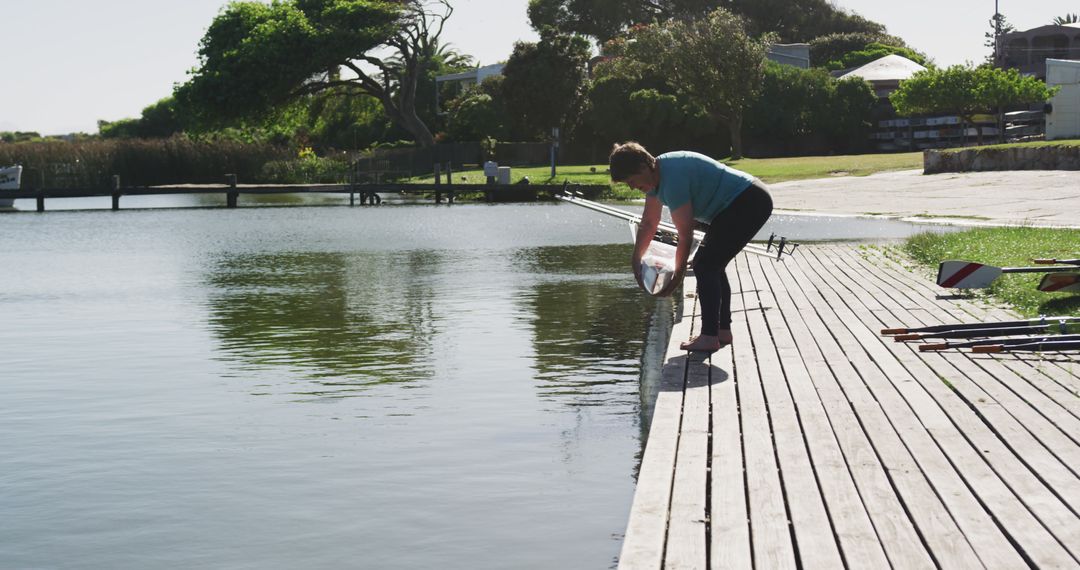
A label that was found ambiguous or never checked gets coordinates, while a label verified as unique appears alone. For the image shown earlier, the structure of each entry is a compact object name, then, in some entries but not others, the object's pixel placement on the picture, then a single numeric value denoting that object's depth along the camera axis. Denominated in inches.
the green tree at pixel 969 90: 2101.4
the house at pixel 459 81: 3523.6
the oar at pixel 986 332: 364.5
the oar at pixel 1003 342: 342.3
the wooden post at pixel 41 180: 2306.8
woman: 333.1
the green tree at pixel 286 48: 2454.5
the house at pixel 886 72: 2859.3
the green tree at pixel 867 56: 3486.7
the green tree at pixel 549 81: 2768.2
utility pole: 3248.0
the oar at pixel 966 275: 467.2
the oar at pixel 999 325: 363.9
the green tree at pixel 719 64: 2351.1
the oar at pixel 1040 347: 339.0
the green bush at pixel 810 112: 2568.9
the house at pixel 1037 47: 3558.1
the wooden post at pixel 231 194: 2118.1
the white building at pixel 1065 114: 1814.7
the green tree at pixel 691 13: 3969.0
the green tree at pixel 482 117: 2844.5
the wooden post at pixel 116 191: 2070.6
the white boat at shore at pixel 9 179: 2257.6
